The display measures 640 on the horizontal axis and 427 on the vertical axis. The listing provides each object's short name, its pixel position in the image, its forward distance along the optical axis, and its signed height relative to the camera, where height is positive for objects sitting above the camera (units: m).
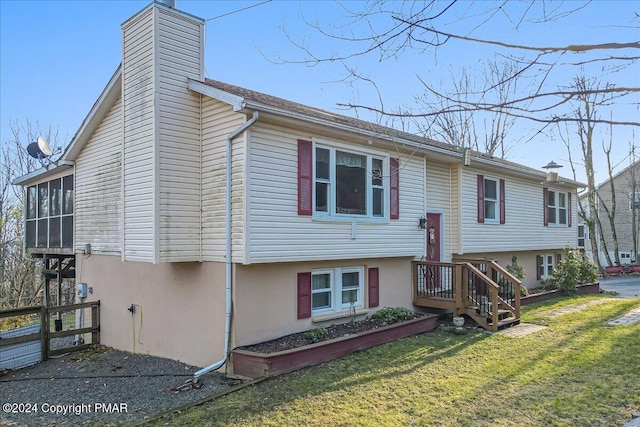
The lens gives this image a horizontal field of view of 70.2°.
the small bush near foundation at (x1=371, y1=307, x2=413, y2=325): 9.69 -1.99
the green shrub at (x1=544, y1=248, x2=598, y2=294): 15.41 -1.76
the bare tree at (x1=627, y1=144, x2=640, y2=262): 31.77 +1.45
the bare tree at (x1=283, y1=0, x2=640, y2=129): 3.54 +1.60
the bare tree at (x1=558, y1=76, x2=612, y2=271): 26.34 +3.19
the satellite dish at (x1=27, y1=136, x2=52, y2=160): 12.21 +2.06
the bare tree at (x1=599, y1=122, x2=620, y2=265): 28.72 +2.89
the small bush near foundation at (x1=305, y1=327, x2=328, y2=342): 8.16 -2.02
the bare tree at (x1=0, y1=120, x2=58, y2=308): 22.41 +0.23
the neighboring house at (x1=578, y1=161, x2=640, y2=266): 32.84 +0.61
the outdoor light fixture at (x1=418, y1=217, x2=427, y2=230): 11.09 +0.02
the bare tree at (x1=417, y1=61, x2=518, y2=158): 25.92 +5.50
